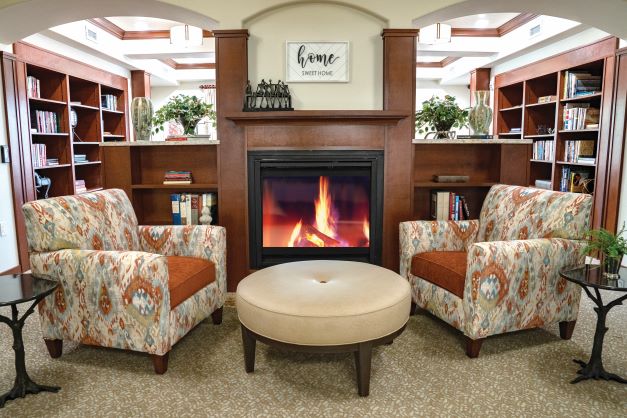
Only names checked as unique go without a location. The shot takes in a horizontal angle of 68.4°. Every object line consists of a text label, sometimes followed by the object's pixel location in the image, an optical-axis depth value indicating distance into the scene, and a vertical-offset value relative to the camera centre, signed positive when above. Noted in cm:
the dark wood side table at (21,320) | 201 -74
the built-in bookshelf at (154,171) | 367 -16
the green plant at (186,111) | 363 +32
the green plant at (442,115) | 365 +29
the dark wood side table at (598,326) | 221 -85
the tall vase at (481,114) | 364 +30
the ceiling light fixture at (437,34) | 507 +131
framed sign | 358 +69
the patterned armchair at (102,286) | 224 -68
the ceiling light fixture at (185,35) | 515 +130
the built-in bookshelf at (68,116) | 481 +43
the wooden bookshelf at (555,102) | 453 +58
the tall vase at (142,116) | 360 +28
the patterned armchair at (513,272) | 242 -67
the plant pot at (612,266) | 217 -54
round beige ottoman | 200 -71
